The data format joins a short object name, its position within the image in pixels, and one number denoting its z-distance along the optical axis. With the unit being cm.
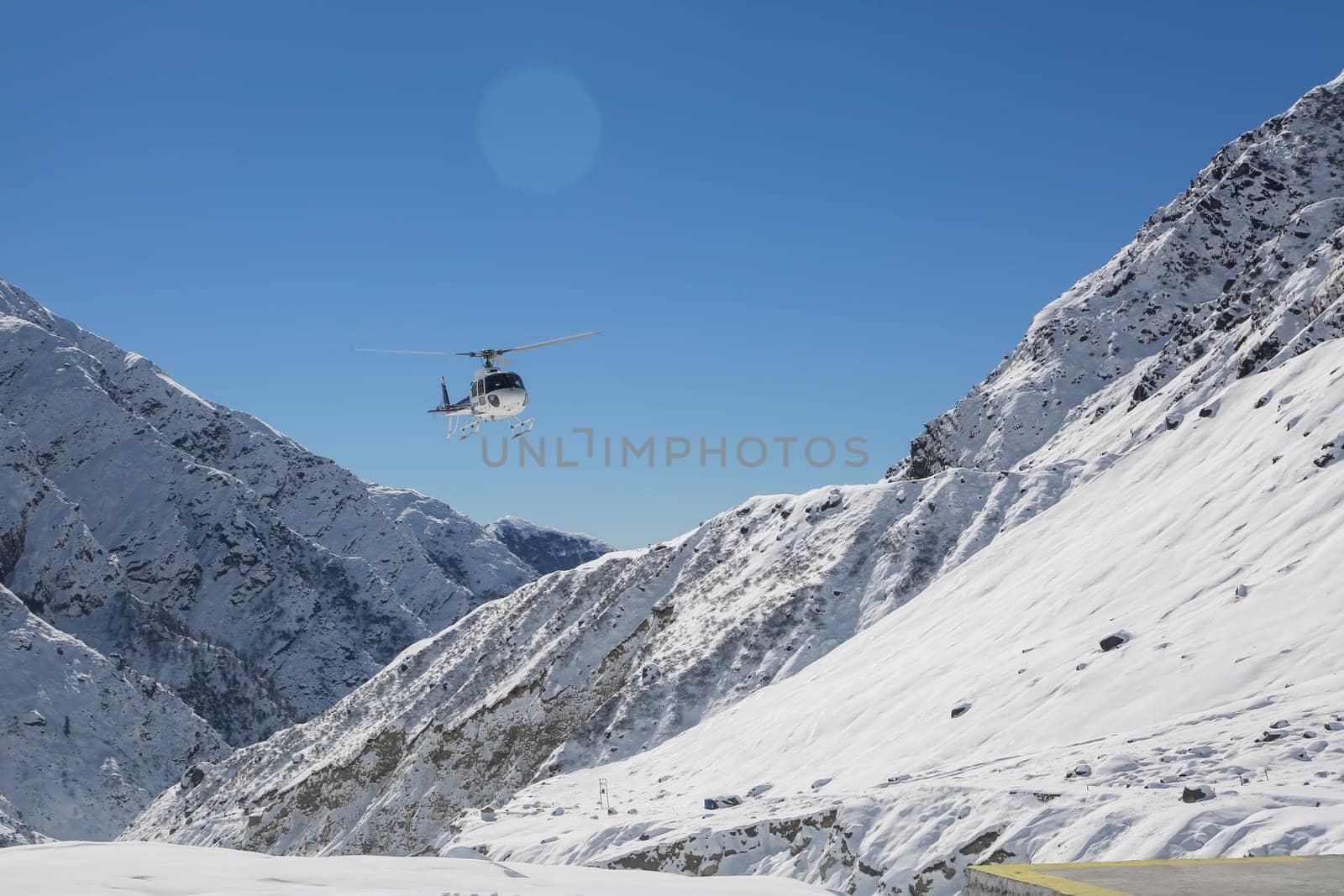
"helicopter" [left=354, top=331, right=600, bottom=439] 4519
